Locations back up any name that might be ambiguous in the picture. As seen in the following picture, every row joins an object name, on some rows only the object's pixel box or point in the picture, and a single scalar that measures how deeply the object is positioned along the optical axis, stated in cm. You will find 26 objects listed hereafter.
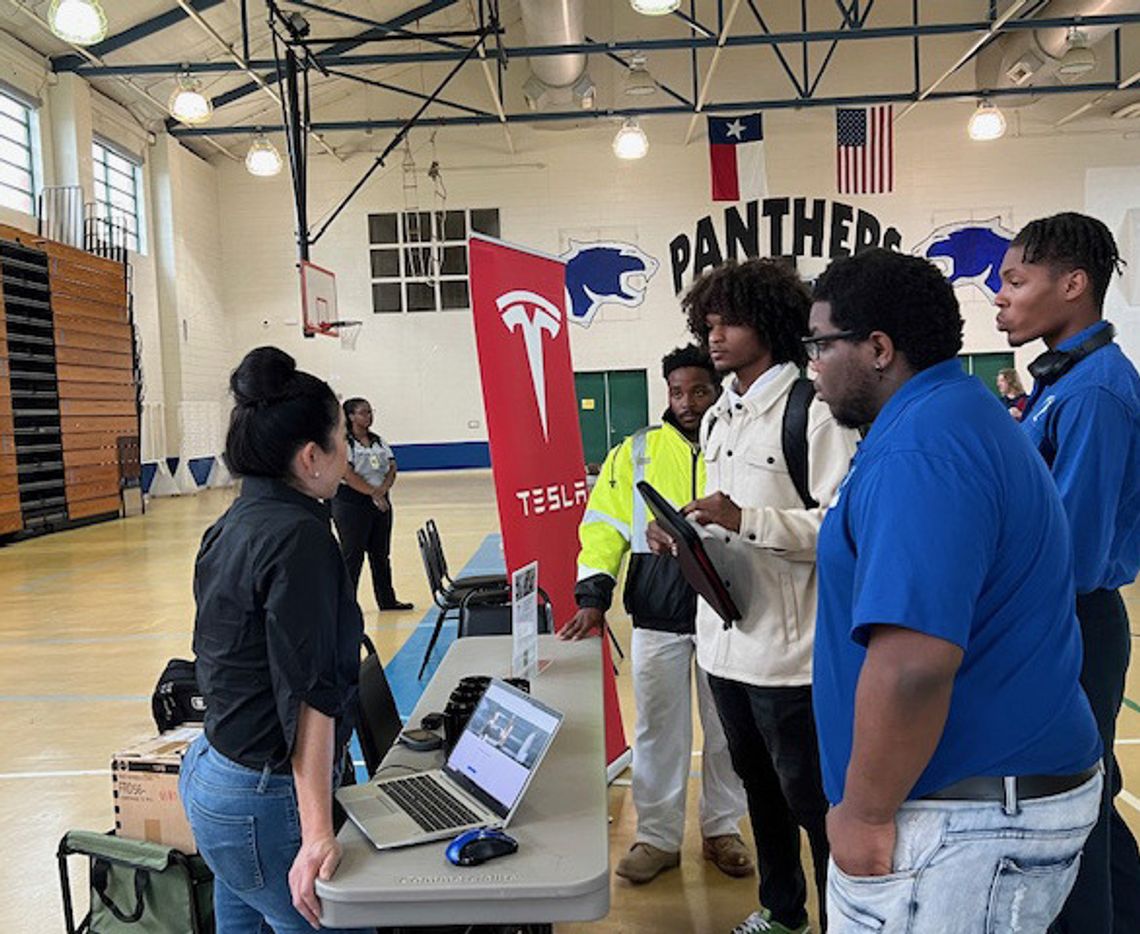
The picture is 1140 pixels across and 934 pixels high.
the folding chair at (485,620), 376
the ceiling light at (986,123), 1314
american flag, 1388
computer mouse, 146
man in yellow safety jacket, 295
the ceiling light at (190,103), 1012
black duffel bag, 266
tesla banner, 322
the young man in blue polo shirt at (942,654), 112
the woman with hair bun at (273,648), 157
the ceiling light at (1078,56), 1261
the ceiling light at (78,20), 712
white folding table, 140
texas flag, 1390
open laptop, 159
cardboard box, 230
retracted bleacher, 1183
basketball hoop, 1862
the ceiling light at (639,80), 1348
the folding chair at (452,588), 487
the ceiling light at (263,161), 1246
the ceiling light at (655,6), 824
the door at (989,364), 1823
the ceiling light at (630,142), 1366
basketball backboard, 1291
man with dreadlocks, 187
